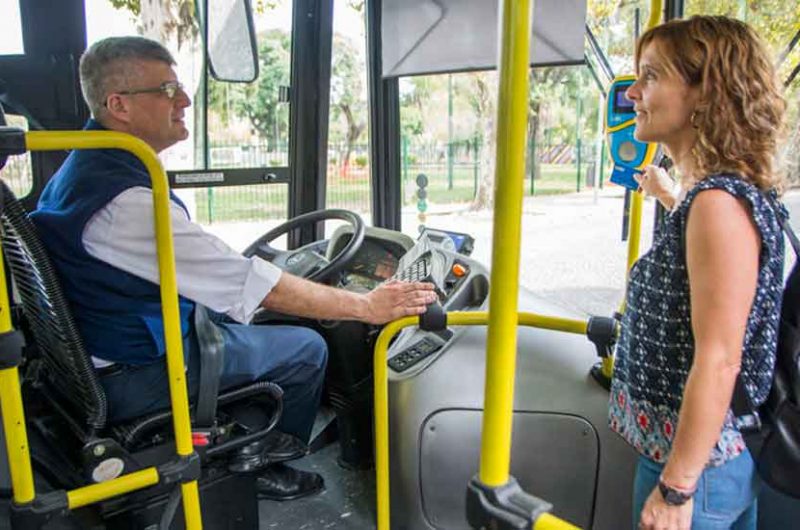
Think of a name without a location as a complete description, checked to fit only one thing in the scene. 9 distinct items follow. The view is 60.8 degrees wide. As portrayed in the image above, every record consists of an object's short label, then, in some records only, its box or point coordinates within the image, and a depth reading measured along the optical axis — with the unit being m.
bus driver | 1.45
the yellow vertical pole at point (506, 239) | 0.68
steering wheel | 1.91
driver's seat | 1.28
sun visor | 1.96
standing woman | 0.88
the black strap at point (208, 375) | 1.52
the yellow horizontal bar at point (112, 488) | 1.21
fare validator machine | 1.40
